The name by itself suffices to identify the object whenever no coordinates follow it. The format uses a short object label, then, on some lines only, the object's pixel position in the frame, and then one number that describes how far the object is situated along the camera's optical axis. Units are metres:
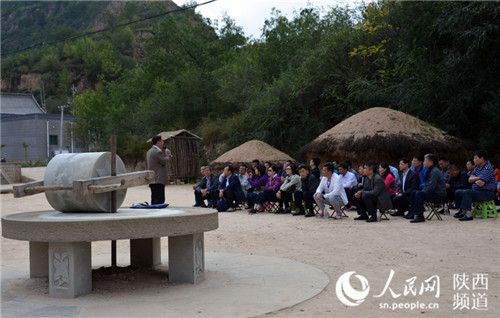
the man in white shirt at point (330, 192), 11.40
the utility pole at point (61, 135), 49.34
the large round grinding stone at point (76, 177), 5.60
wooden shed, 25.62
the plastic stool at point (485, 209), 10.68
